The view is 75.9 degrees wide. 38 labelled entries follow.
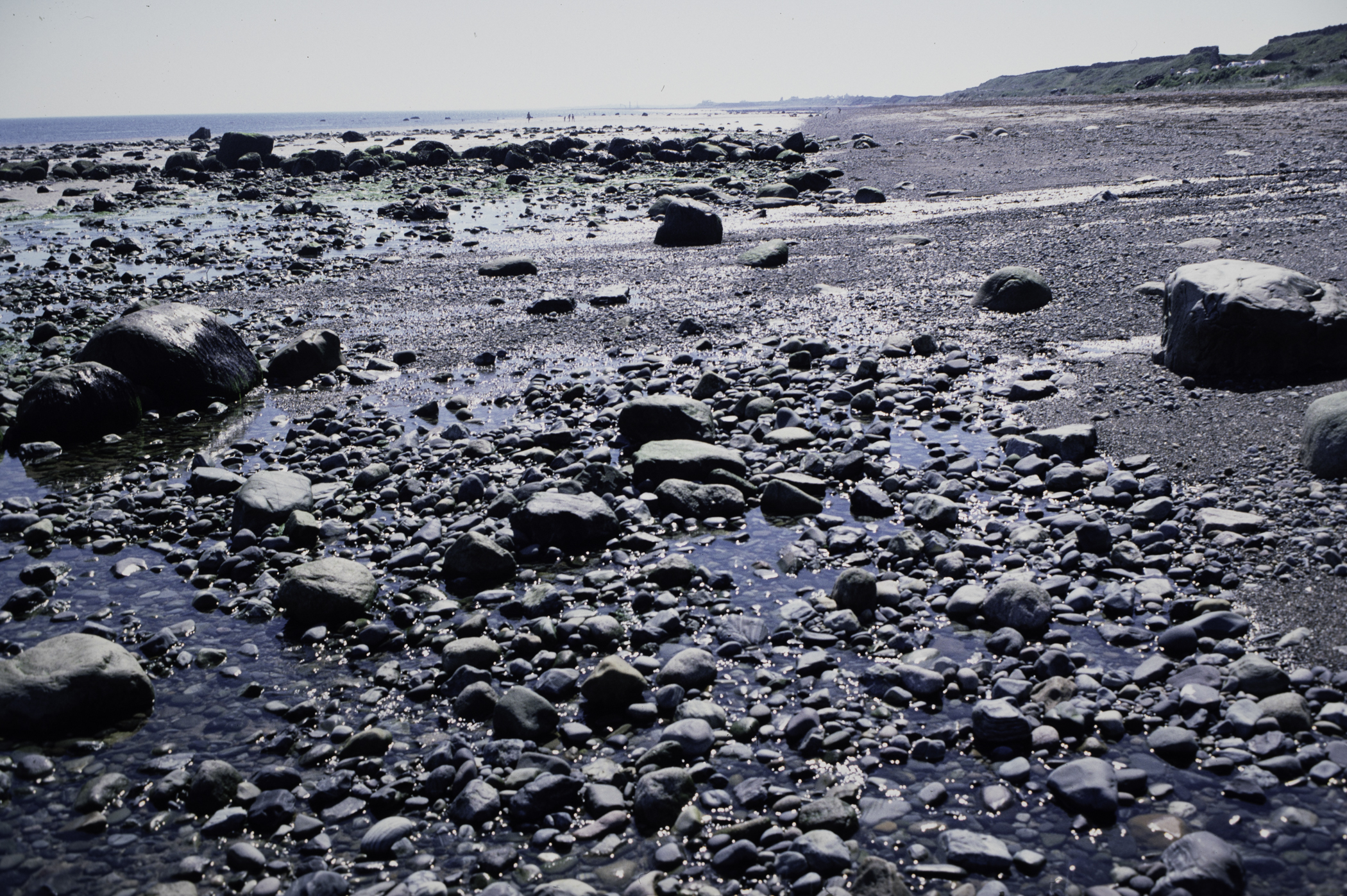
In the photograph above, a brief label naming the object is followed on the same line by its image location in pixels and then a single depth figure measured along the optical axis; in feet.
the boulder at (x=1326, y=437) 20.42
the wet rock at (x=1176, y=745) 13.01
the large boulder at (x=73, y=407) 29.63
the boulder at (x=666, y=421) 27.17
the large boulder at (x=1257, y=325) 26.68
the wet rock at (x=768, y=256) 55.72
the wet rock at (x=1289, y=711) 13.29
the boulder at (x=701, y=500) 22.81
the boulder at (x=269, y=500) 22.50
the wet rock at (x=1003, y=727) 13.62
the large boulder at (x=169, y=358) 33.01
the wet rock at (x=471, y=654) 16.53
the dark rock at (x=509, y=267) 57.16
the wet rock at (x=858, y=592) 17.84
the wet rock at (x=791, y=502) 22.75
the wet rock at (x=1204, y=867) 10.48
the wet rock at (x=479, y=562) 20.01
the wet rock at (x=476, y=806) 12.65
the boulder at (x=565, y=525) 21.50
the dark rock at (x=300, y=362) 36.40
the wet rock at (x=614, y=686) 15.21
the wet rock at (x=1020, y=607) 16.63
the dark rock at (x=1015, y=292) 40.24
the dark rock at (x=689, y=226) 65.31
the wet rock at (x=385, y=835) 12.12
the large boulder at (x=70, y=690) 14.83
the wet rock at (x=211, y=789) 13.03
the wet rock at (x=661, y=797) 12.48
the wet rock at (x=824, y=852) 11.37
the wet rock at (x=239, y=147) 150.82
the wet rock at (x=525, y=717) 14.44
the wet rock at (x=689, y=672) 15.69
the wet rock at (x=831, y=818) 12.06
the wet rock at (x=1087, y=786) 12.06
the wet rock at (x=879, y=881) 10.80
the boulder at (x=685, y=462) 24.25
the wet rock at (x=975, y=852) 11.29
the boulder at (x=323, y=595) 18.25
